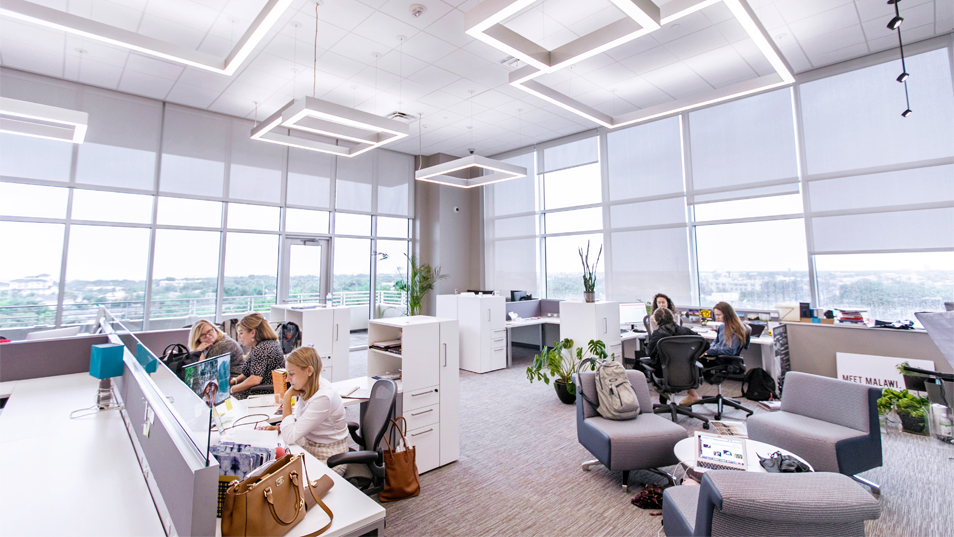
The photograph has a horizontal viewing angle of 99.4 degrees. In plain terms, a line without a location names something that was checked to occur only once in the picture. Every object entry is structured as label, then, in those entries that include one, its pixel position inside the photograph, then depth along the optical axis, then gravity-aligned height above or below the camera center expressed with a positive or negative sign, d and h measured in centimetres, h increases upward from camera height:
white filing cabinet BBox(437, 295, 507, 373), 605 -52
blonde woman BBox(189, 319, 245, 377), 335 -37
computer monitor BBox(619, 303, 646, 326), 581 -24
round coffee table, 221 -91
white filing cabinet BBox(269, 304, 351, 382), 488 -43
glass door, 709 +49
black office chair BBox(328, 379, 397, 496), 216 -84
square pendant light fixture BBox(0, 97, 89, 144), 382 +181
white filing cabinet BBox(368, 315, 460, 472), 295 -67
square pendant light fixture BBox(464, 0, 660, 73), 264 +194
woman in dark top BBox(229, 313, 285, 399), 317 -46
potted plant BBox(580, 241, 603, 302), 485 +10
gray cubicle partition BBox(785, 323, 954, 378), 424 -56
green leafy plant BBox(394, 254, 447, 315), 806 +30
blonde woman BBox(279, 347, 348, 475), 220 -65
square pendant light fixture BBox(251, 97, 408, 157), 388 +191
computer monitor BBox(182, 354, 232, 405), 213 -45
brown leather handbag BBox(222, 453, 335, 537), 120 -63
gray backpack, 292 -71
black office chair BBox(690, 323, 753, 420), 414 -79
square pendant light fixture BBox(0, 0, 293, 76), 286 +206
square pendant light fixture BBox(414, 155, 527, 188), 570 +198
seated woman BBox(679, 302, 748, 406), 431 -43
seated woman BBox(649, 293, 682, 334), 538 -9
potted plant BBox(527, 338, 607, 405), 452 -78
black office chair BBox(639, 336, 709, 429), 380 -63
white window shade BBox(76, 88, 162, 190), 549 +220
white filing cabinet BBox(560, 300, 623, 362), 469 -32
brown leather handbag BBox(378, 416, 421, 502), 250 -111
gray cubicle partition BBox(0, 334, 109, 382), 308 -46
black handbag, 279 -42
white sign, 431 -81
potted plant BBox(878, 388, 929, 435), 361 -104
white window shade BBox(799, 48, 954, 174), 459 +216
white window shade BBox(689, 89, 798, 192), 557 +222
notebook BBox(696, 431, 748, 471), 220 -90
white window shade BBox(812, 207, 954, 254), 454 +76
